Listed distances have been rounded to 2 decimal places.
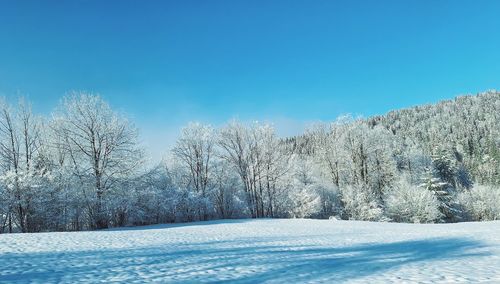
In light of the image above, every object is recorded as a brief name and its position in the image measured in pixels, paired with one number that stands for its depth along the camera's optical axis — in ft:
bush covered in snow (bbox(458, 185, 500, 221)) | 142.92
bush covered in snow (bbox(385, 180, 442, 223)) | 116.06
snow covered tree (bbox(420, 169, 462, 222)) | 129.70
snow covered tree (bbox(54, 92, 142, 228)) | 88.84
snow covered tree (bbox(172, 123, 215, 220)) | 127.65
